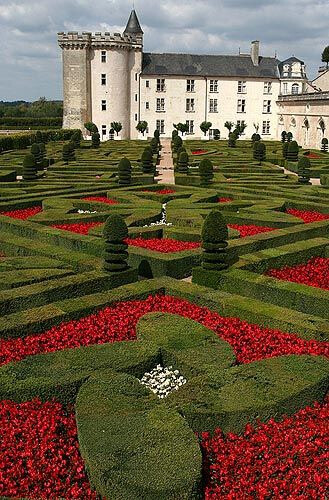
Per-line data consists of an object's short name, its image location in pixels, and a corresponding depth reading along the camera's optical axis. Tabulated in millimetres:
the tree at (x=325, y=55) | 72262
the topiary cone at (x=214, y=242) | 10422
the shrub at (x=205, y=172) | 22094
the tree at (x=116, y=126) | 57656
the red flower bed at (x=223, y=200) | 18866
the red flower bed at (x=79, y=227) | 14398
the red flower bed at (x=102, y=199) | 18405
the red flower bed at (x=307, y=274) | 10922
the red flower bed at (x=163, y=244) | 12578
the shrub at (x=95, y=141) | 43656
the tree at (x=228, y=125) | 61344
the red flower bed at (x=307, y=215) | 16141
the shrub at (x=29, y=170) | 23980
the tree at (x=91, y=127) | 54969
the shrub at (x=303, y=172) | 23391
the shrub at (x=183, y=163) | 25619
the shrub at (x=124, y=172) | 21797
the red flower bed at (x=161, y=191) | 21330
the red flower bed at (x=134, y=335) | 7512
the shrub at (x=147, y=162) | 25625
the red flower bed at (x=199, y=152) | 39141
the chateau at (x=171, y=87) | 59188
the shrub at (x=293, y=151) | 31797
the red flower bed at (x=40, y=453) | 4891
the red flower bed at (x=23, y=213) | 16577
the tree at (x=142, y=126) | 58438
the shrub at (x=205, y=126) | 59906
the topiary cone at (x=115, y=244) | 10031
